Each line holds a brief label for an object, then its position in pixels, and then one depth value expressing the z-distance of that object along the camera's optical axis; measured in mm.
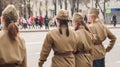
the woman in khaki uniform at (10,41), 6109
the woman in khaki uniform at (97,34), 9086
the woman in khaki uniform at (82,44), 8273
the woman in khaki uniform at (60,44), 7688
